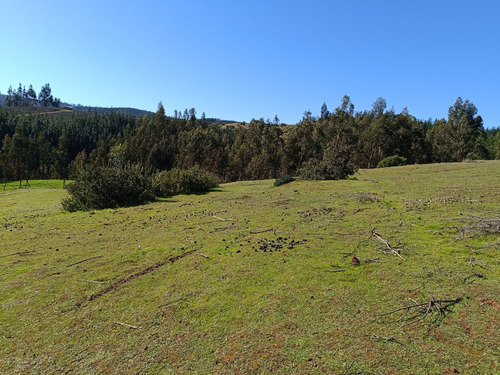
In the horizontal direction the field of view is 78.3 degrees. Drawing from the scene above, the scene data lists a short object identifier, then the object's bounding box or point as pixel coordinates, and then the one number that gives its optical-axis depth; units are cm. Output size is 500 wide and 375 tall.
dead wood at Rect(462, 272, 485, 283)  488
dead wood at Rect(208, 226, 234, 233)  900
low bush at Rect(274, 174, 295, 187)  2163
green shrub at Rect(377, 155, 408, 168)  3809
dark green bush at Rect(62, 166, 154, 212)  1504
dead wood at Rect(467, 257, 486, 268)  533
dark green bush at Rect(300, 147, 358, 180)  2080
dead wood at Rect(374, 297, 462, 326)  398
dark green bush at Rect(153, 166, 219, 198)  1910
